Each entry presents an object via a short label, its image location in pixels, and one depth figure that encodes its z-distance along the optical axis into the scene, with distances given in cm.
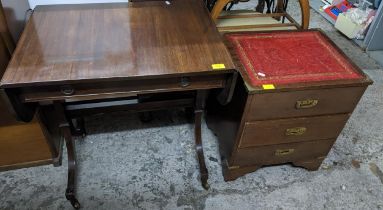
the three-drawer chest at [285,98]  117
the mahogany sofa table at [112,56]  97
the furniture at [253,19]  157
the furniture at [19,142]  127
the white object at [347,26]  271
